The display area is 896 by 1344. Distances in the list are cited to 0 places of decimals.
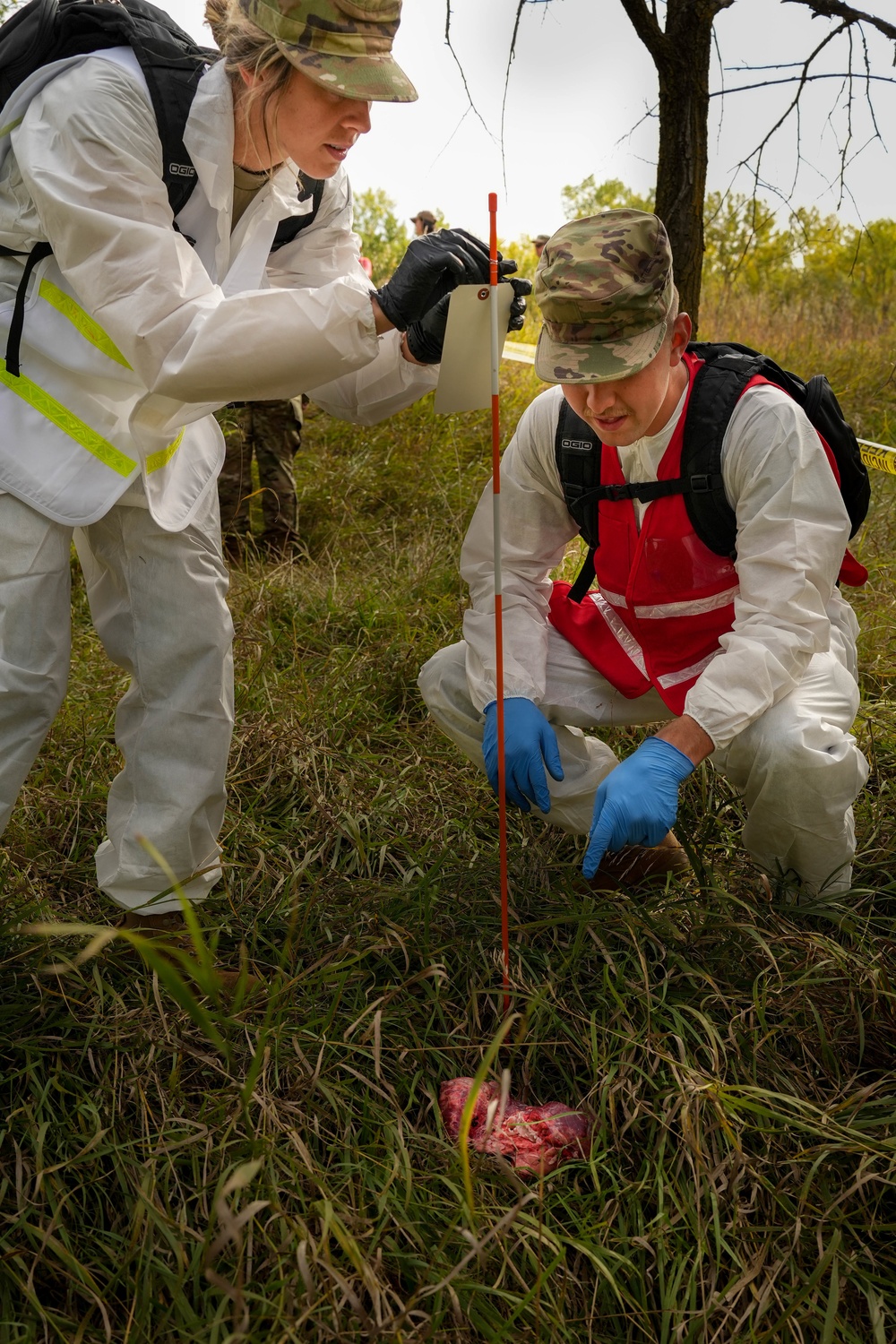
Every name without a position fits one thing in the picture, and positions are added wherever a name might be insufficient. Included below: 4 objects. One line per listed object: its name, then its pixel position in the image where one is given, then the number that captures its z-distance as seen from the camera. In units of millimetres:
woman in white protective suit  1951
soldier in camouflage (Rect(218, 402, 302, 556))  4598
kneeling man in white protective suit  2141
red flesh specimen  1811
